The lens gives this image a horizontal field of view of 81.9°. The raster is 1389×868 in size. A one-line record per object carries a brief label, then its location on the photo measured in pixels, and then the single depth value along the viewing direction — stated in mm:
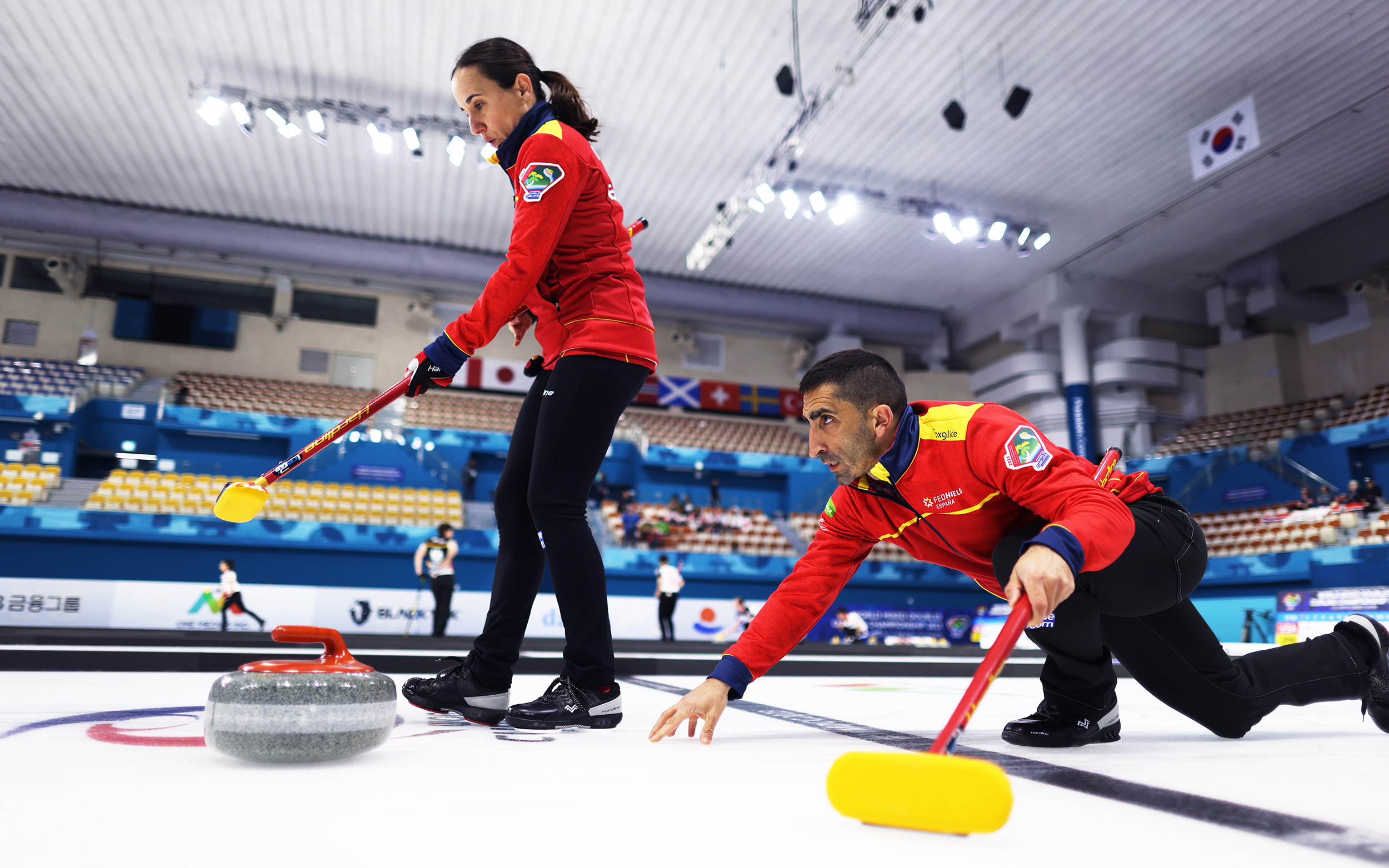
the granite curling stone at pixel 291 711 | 983
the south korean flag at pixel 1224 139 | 8402
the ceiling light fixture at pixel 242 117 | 9172
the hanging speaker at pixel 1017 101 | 8328
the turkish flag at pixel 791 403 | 16844
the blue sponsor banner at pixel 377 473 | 13008
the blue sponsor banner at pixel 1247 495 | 13195
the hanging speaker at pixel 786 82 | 8391
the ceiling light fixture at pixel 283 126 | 9336
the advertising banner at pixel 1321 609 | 7098
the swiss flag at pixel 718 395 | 16578
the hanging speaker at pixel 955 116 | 8508
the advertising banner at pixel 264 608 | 9586
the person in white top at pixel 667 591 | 10258
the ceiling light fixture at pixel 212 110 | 9062
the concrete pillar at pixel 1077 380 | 13852
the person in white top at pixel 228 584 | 9016
